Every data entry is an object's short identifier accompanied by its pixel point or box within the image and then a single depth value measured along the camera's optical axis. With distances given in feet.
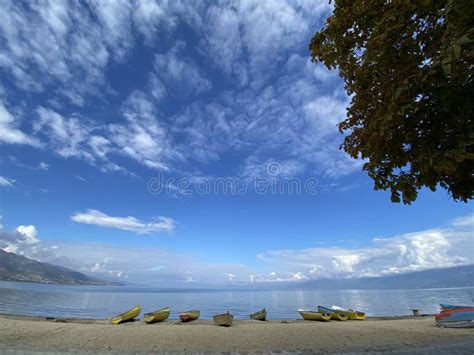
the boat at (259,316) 99.80
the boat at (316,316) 93.80
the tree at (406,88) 21.52
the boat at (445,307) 78.59
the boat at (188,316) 88.74
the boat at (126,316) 83.24
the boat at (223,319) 74.69
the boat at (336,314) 95.40
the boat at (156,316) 83.55
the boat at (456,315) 66.90
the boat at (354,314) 97.91
